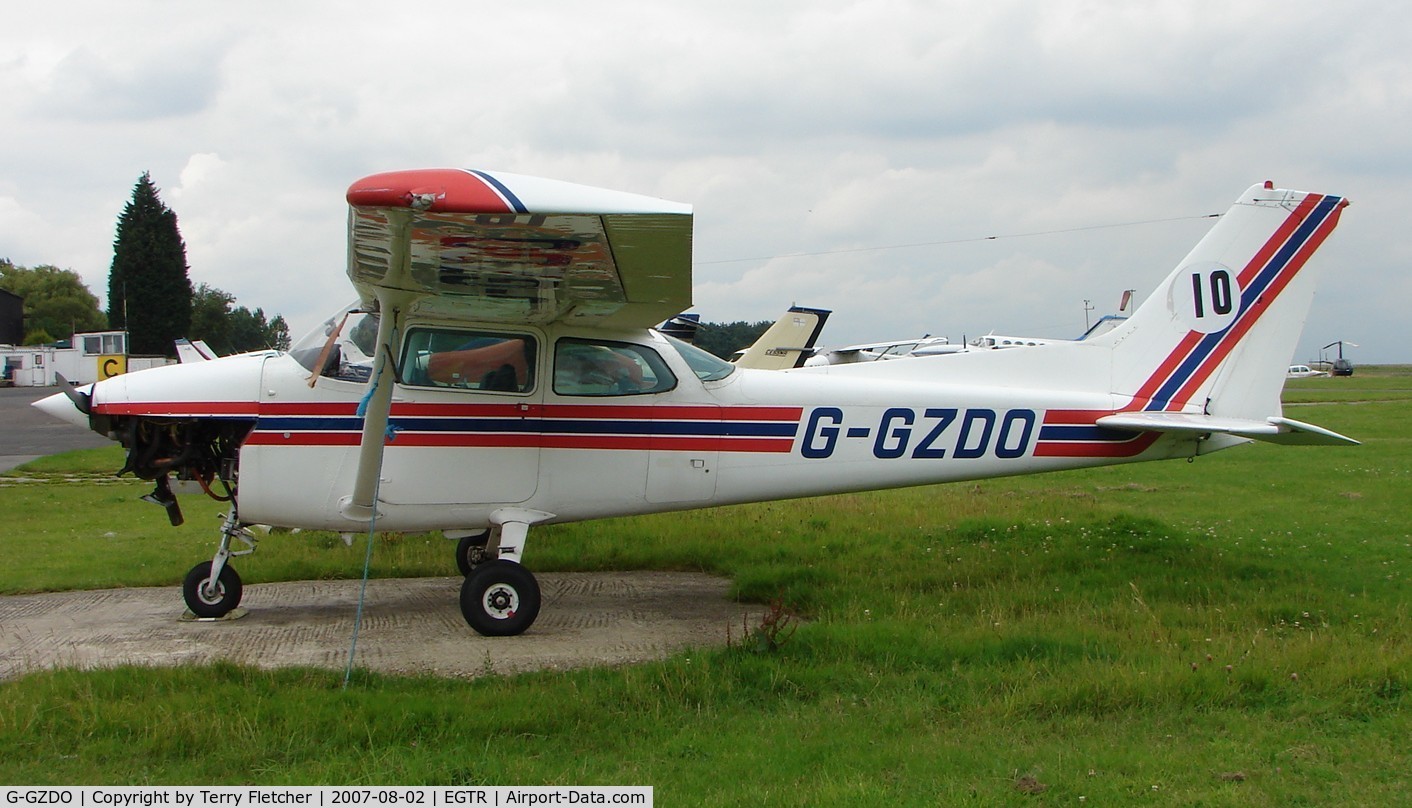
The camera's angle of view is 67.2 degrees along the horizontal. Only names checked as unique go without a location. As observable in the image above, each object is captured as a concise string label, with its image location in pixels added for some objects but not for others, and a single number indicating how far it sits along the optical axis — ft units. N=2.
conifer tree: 187.32
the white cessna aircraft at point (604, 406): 22.34
